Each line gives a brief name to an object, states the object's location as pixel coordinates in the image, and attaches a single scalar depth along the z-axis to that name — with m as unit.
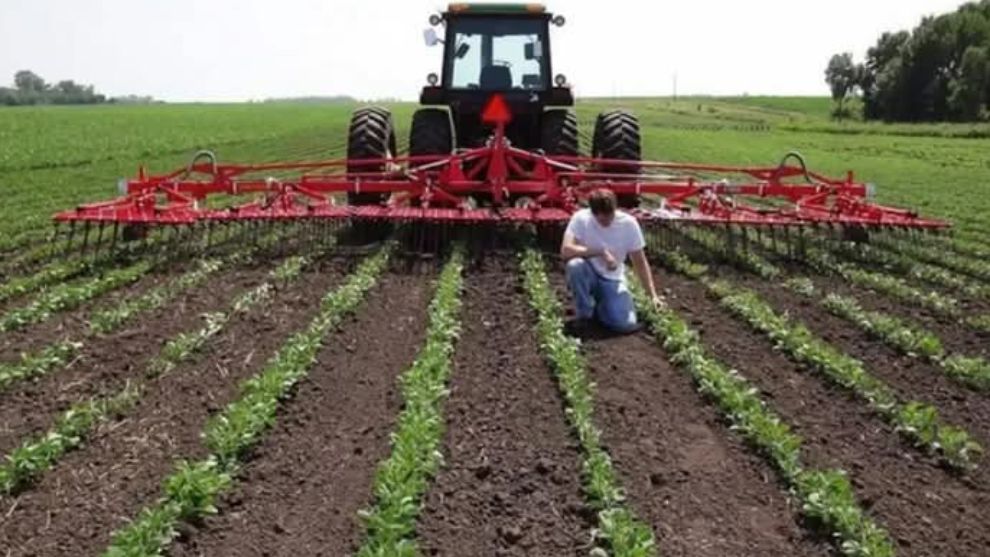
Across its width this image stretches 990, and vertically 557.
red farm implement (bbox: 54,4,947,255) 10.05
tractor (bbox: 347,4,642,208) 11.48
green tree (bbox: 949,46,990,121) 73.31
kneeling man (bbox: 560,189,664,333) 7.47
